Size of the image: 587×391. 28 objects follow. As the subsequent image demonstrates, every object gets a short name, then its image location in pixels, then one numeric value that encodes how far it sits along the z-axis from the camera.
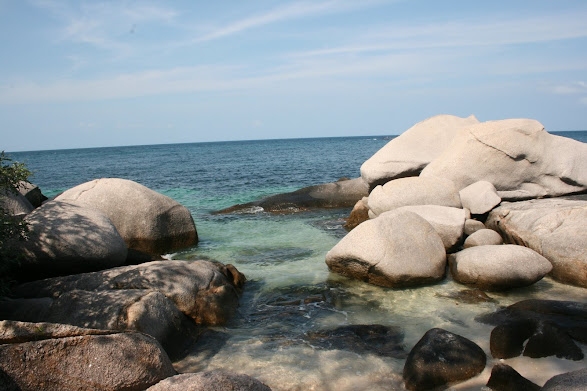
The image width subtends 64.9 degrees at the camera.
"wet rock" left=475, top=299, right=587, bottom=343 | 6.13
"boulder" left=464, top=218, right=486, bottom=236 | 11.14
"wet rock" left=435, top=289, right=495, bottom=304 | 7.87
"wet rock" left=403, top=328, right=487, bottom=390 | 5.27
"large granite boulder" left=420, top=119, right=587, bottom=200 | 13.20
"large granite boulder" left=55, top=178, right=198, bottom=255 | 11.20
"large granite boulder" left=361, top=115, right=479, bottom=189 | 15.22
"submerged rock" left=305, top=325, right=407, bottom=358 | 6.26
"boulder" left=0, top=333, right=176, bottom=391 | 4.32
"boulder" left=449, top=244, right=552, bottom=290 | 8.12
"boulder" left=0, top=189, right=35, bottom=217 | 9.75
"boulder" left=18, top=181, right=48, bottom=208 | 11.95
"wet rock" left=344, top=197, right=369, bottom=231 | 14.70
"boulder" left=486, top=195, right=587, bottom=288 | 8.52
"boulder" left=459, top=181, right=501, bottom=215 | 11.71
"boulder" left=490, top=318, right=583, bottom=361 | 5.69
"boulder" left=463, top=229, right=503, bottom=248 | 10.18
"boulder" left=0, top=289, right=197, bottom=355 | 6.04
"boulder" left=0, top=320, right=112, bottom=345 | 4.39
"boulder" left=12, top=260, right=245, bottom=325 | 7.21
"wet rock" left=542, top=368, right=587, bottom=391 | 4.08
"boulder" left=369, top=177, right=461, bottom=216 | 12.41
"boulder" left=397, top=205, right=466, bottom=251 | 10.22
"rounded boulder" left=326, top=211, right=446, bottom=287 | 8.59
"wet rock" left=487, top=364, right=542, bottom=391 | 4.81
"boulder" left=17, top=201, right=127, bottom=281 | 7.84
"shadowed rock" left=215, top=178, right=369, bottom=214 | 18.27
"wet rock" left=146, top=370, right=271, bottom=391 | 3.85
